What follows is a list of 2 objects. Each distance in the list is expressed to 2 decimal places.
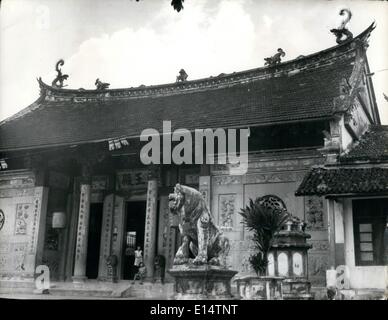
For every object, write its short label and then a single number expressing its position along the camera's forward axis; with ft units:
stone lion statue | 29.12
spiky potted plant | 39.47
